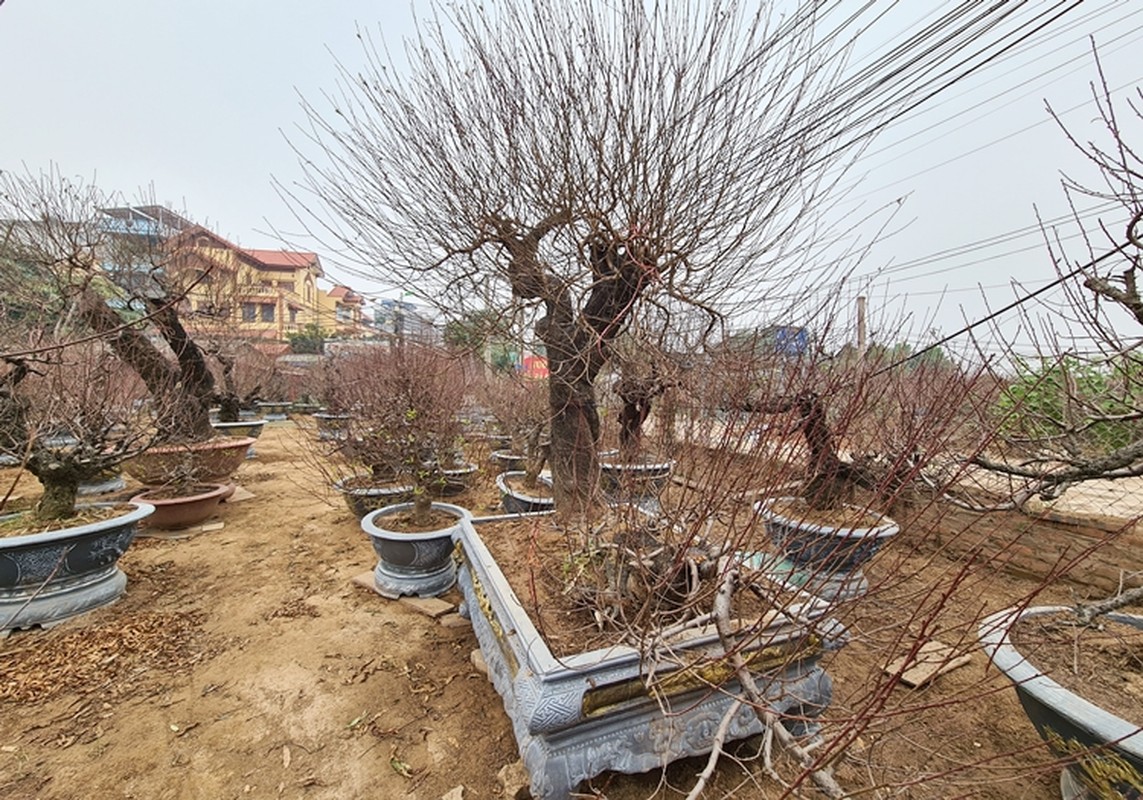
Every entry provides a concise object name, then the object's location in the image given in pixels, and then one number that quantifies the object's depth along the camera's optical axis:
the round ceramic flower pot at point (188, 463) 4.37
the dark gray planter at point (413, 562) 2.94
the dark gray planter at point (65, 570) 2.50
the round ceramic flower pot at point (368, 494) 3.84
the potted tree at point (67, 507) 2.54
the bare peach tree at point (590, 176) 2.52
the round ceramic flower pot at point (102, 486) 5.12
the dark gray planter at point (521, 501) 3.71
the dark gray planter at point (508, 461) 5.31
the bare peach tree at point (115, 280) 4.64
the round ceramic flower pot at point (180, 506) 4.07
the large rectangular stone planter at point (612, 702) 1.46
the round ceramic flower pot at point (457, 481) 4.23
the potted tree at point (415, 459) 3.00
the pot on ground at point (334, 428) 4.32
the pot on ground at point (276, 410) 12.05
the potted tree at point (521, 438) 3.94
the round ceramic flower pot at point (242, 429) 7.52
